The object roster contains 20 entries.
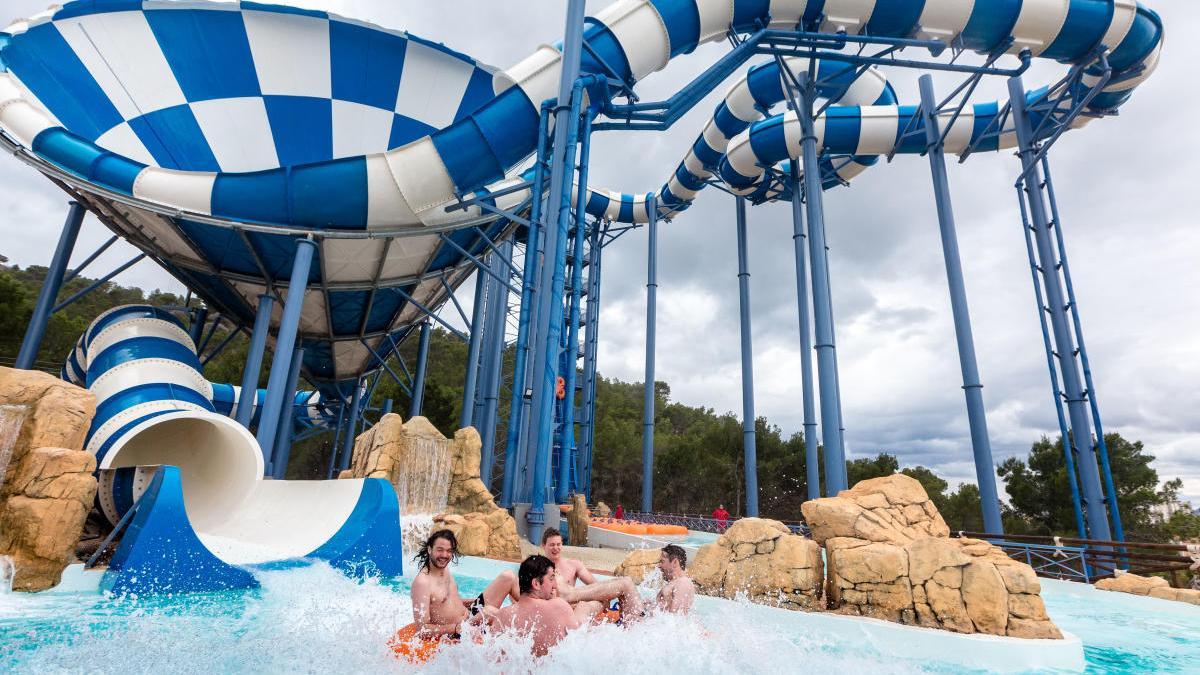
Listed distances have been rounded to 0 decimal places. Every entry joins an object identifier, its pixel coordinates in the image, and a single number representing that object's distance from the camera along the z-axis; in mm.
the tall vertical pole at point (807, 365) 12320
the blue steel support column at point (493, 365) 12734
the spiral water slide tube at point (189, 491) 4680
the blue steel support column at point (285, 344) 8172
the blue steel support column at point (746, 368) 14445
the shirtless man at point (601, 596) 3353
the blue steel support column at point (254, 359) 9695
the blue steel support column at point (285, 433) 14325
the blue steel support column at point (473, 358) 13414
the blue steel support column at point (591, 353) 19188
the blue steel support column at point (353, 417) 18180
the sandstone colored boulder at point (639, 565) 5996
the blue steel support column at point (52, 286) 9492
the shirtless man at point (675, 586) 3518
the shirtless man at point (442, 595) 3131
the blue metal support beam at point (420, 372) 15211
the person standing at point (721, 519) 15018
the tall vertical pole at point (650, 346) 16828
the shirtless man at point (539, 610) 2768
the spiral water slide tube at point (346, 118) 8867
